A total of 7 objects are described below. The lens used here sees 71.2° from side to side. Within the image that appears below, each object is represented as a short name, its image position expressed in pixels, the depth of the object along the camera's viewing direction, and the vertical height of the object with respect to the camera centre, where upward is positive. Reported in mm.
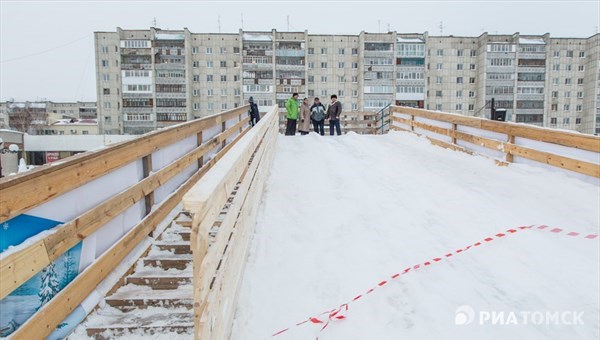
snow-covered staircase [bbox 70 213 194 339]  3340 -1638
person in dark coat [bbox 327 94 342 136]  17609 +173
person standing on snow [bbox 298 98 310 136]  17938 +39
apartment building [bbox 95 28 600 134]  64188 +7132
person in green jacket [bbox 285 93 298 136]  17594 +119
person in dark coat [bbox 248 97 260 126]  17188 +234
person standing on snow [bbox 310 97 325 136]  17781 +190
